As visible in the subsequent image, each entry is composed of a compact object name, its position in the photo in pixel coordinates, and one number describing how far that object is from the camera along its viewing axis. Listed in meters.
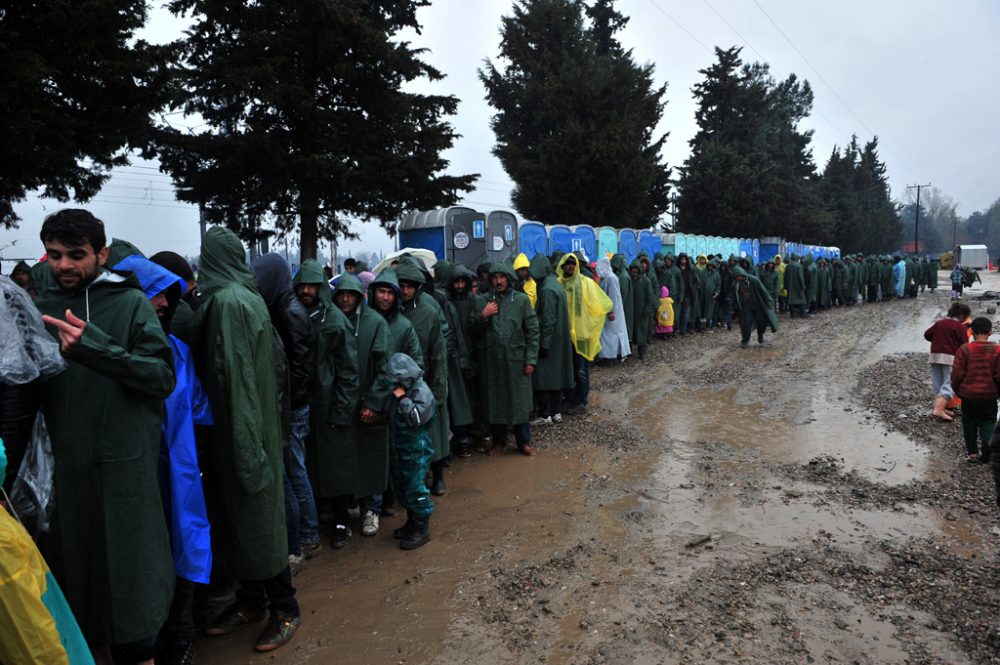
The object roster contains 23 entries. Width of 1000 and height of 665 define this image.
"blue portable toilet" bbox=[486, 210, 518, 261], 13.82
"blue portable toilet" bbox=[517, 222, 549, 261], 15.05
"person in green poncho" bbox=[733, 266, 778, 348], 13.42
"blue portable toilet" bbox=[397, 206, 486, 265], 13.72
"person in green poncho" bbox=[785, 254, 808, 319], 19.92
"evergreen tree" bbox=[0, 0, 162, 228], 8.20
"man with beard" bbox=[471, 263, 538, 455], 6.41
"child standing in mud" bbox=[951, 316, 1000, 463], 5.89
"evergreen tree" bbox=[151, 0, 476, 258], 13.95
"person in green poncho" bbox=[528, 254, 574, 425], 7.29
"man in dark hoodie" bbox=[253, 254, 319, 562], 3.96
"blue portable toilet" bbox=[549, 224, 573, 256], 16.19
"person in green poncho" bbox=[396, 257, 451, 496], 5.13
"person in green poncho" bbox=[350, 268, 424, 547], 4.37
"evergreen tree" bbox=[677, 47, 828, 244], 36.50
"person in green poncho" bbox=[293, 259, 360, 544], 4.25
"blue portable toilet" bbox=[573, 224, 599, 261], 16.94
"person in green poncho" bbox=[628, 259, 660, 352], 12.71
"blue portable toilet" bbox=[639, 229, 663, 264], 20.97
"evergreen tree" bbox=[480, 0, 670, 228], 24.25
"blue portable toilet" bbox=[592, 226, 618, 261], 17.92
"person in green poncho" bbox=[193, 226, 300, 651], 2.94
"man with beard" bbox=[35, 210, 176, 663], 2.40
